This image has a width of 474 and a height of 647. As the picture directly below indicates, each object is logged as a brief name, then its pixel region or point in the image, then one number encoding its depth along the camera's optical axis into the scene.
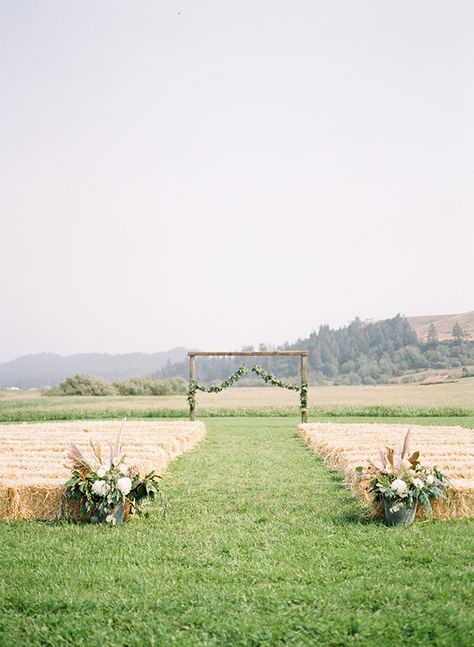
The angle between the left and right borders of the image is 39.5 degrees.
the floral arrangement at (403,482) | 7.08
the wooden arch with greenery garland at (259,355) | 21.51
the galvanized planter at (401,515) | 7.15
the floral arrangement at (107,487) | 7.28
